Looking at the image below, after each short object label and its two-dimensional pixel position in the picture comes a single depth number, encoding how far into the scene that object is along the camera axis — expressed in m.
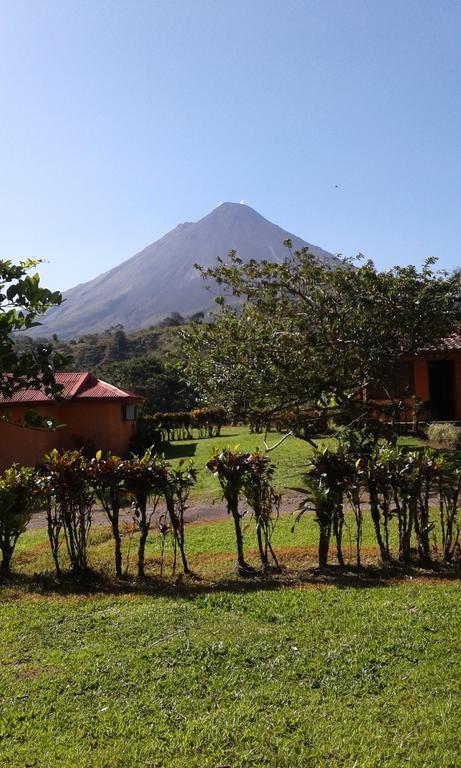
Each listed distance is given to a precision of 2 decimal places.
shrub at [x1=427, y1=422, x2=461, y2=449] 16.16
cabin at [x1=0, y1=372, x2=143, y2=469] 17.73
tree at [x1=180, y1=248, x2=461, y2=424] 12.30
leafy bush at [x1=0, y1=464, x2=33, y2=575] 7.00
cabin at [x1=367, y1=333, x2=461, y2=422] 17.98
